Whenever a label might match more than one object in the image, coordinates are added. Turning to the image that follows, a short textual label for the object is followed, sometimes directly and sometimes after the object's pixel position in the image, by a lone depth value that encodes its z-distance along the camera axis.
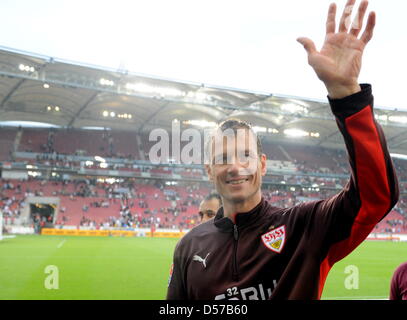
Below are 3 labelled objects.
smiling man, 1.43
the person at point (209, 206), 5.09
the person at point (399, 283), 2.73
